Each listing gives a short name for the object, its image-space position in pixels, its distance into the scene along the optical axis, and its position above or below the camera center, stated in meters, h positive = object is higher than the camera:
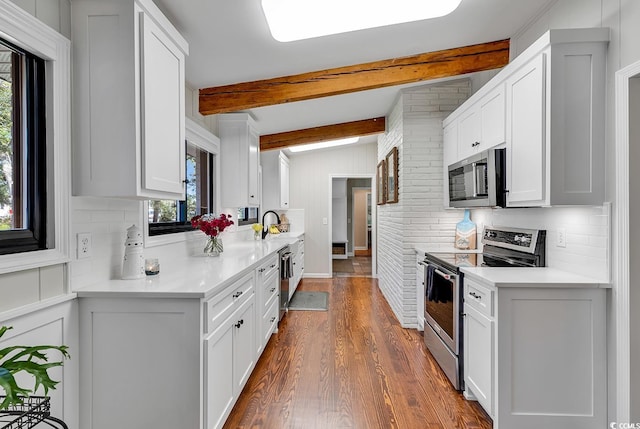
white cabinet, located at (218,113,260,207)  3.74 +0.57
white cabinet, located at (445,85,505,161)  2.57 +0.69
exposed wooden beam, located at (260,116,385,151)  5.14 +1.14
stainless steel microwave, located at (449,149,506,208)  2.53 +0.24
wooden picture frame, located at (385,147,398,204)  4.26 +0.43
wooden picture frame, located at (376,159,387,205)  5.12 +0.46
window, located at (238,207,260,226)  4.84 -0.04
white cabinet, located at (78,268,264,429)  1.69 -0.70
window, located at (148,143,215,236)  2.65 +0.09
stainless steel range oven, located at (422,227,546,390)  2.50 -0.49
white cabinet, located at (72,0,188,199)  1.66 +0.54
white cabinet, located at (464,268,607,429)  1.98 -0.79
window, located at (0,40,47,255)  1.47 +0.27
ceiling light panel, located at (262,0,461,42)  2.06 +1.19
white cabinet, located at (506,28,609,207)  1.99 +0.53
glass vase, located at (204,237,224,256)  3.07 -0.29
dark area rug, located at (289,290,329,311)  4.67 -1.20
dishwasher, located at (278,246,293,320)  3.91 -0.70
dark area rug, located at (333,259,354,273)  7.46 -1.17
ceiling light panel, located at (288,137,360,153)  6.01 +1.16
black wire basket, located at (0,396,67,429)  1.03 -0.59
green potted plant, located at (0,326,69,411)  0.86 -0.40
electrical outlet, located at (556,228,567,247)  2.29 -0.17
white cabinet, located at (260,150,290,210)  5.68 +0.53
